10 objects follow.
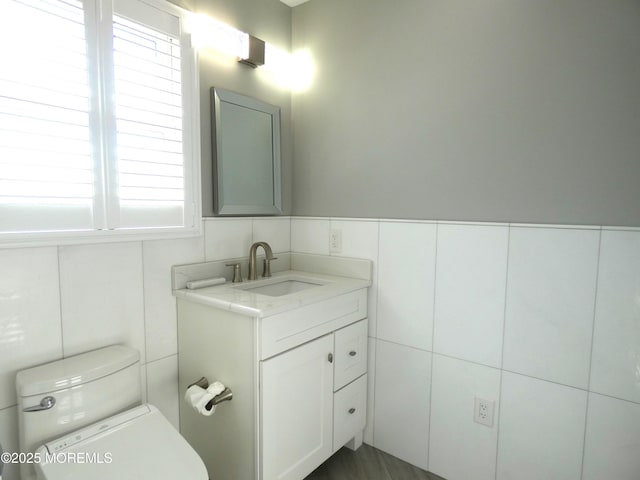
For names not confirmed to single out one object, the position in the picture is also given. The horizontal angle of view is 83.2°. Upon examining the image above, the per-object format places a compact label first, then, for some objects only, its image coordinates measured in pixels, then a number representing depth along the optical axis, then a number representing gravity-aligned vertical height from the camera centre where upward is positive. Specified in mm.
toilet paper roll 1294 -683
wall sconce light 1767 +767
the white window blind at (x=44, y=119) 1098 +278
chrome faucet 1807 -239
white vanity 1298 -644
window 1118 +311
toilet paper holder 1312 -703
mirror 1706 +271
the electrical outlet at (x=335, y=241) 1953 -173
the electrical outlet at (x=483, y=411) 1517 -850
